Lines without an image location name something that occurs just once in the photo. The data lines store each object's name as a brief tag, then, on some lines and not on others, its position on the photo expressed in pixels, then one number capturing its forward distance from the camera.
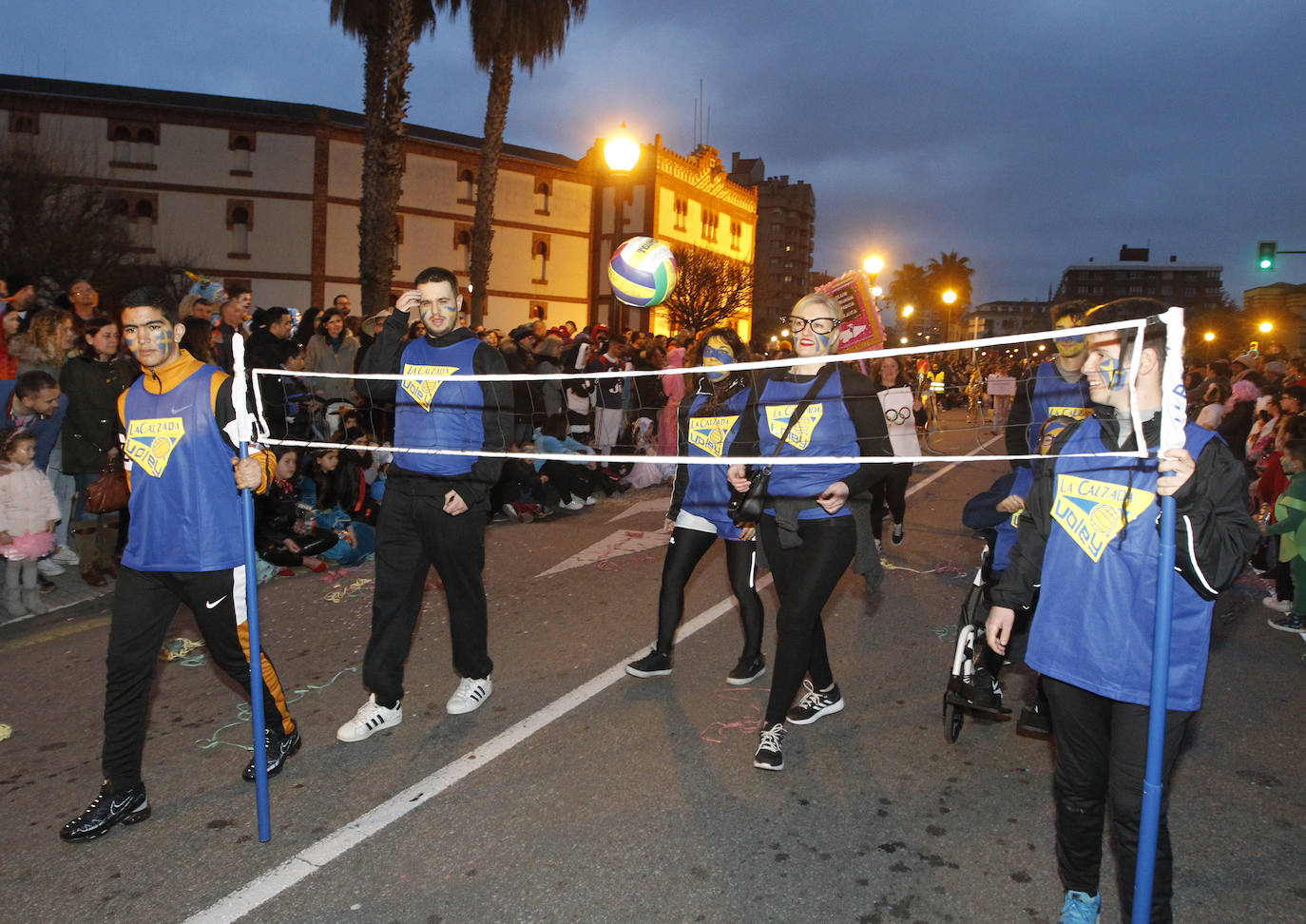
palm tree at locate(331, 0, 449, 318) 16.08
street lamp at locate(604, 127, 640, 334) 10.06
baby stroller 4.54
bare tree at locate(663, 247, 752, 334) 39.97
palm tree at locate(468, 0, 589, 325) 20.39
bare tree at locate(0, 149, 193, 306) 28.25
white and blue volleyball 6.39
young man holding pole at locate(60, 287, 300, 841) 3.74
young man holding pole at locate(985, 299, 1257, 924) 2.54
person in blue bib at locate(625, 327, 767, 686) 5.18
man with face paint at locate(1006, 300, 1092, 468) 3.92
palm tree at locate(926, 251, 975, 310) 87.75
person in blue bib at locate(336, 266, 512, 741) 4.59
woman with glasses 4.27
